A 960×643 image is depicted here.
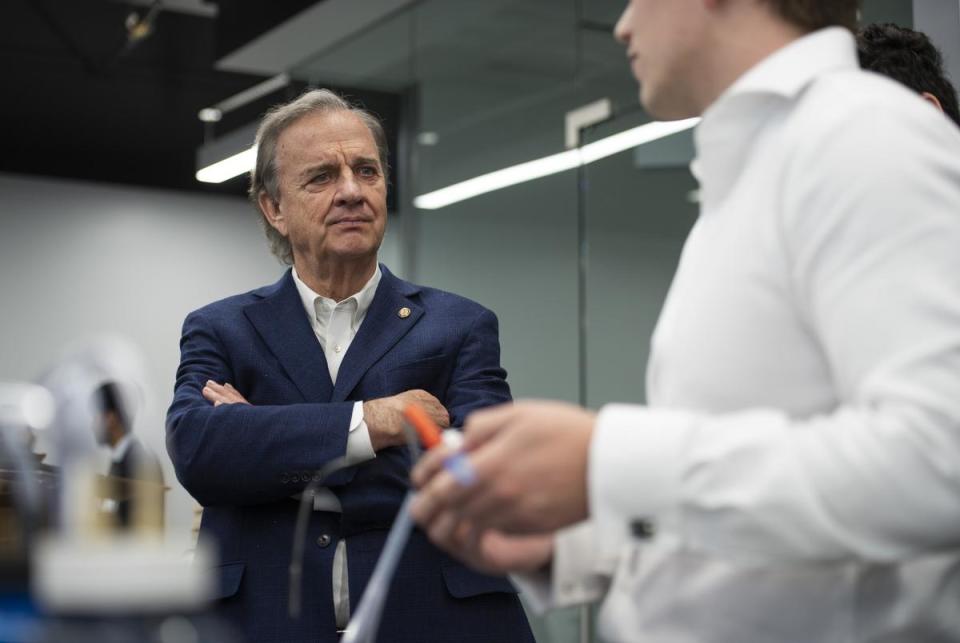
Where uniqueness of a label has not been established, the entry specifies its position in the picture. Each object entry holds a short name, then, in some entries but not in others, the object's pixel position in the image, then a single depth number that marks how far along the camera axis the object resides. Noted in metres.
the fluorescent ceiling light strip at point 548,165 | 4.51
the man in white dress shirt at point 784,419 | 0.93
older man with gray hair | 2.32
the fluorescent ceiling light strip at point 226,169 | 8.67
